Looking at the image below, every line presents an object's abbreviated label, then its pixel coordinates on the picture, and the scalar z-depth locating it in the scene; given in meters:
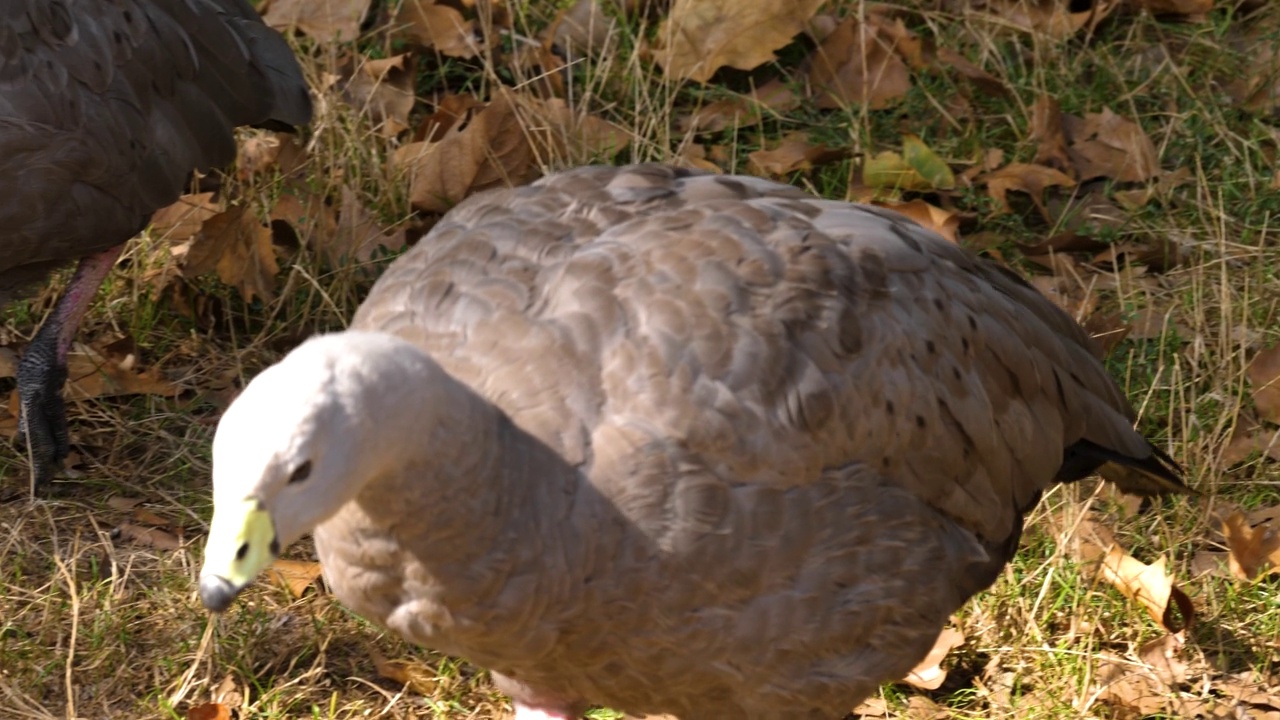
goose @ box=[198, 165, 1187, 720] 5.02
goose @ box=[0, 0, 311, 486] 8.15
